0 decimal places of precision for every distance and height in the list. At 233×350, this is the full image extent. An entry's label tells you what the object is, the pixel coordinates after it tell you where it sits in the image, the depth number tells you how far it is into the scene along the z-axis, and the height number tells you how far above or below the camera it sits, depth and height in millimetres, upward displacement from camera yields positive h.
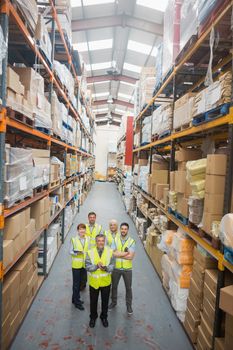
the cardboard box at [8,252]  2779 -996
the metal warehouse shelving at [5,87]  2523 +904
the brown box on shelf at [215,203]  2792 -356
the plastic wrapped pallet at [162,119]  4748 +961
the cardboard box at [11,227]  3016 -778
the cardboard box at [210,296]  2711 -1351
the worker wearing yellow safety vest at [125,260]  3734 -1355
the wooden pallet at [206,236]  2674 -773
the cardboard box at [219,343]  2518 -1689
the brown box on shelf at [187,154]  4035 +225
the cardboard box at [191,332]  3104 -1988
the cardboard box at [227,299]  2062 -1046
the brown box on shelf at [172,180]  4363 -210
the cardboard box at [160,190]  5234 -455
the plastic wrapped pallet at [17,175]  2773 -159
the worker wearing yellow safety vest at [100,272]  3371 -1395
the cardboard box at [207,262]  3061 -1088
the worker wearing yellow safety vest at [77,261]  3804 -1447
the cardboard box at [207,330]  2702 -1715
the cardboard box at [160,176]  5582 -193
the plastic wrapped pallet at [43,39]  3395 +1824
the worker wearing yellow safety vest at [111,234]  3825 -1053
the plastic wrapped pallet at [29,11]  2979 +1797
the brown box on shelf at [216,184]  2756 -148
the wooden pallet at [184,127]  3730 +646
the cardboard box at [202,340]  2721 -1846
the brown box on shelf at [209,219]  2824 -544
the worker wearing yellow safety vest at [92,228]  4504 -1115
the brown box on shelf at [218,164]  2723 +65
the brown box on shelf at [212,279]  2727 -1181
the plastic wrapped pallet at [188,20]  3407 +2072
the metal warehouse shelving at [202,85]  2582 +1609
